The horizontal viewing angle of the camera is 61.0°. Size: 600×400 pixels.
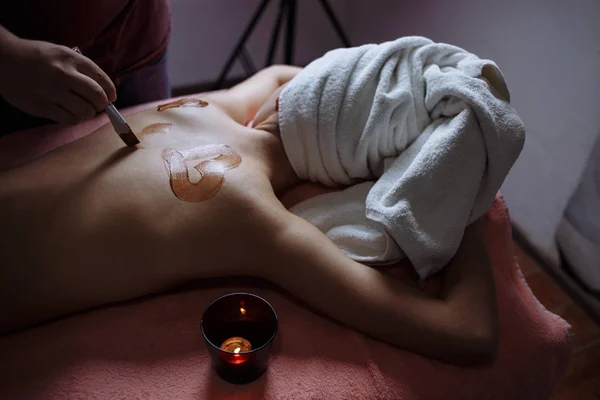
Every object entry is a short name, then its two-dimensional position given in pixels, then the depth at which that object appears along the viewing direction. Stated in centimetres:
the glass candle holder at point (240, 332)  70
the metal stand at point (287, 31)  167
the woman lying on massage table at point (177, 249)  72
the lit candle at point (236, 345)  73
